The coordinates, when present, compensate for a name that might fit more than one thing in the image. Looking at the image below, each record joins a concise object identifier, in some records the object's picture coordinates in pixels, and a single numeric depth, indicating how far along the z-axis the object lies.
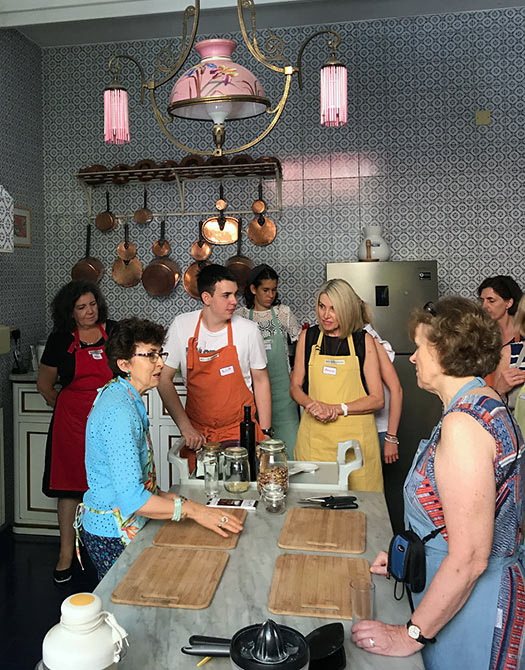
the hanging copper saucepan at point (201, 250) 4.77
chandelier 1.77
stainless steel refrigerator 4.16
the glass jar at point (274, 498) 2.05
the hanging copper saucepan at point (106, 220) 4.86
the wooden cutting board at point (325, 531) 1.77
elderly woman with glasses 1.85
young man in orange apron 2.94
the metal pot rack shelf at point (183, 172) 4.54
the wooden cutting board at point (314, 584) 1.44
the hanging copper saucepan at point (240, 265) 4.62
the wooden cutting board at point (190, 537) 1.79
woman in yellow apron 2.95
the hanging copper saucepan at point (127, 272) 4.85
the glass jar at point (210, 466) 2.22
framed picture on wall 4.46
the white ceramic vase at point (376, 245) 4.33
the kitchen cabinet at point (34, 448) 4.12
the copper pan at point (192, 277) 4.77
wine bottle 2.46
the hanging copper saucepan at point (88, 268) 4.83
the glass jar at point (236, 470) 2.23
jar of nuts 2.06
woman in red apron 3.53
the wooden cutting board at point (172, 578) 1.49
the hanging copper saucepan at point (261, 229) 4.71
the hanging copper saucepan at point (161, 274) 4.78
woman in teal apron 3.94
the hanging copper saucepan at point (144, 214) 4.83
